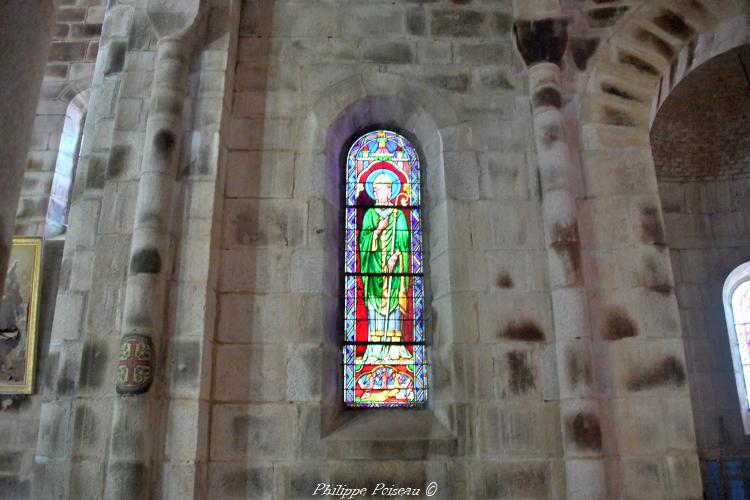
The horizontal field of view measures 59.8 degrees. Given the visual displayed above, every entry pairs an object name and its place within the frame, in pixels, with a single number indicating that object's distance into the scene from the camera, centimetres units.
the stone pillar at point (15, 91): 182
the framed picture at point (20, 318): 669
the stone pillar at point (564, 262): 445
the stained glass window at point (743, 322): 900
